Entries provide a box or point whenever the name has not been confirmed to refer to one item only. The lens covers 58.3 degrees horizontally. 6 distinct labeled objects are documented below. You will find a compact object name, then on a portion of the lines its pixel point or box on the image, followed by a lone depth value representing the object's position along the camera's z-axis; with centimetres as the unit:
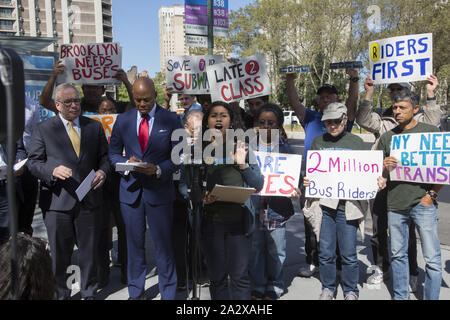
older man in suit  377
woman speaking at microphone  322
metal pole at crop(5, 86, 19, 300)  129
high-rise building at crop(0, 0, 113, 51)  9762
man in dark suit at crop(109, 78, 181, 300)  381
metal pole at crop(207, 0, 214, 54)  821
